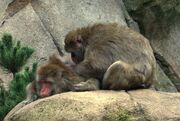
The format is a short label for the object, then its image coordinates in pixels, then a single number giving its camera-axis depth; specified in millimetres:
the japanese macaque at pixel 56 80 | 13388
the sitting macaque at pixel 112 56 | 13513
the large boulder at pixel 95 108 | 12185
